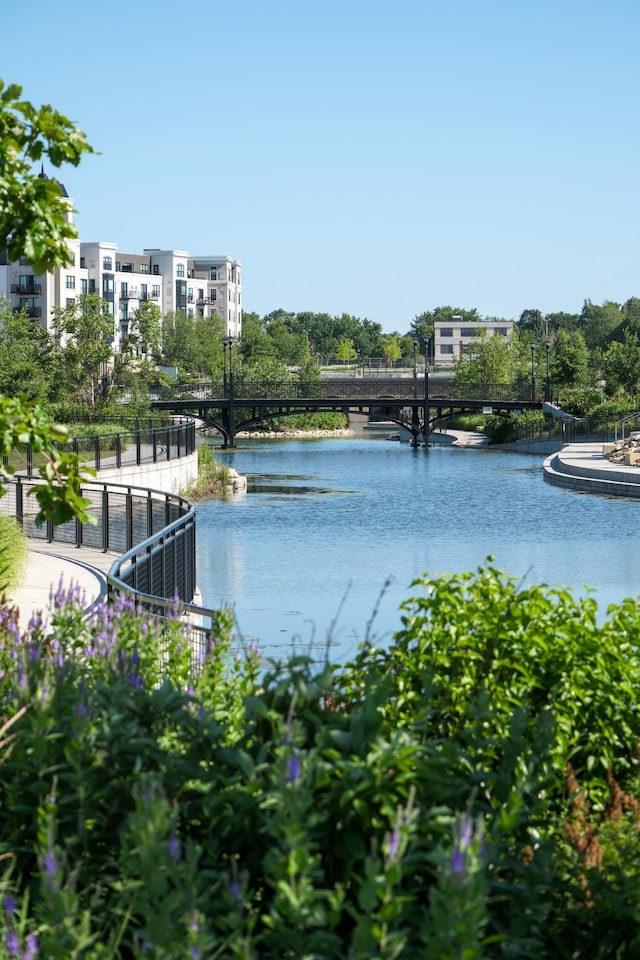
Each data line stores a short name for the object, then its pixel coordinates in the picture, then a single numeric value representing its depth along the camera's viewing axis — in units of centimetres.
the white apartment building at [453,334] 19475
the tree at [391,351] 19675
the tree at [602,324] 18362
